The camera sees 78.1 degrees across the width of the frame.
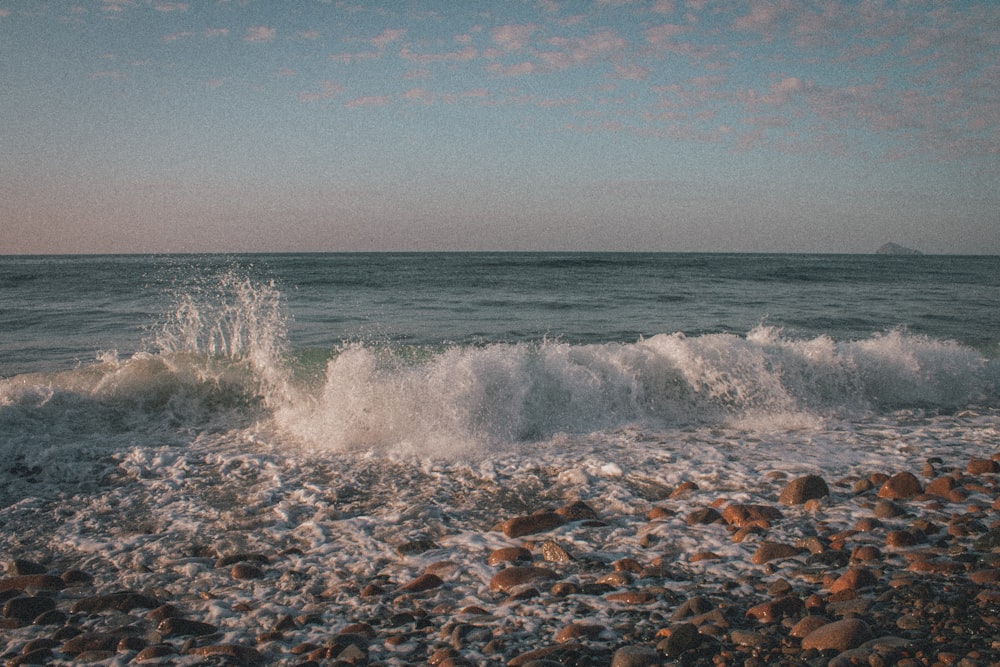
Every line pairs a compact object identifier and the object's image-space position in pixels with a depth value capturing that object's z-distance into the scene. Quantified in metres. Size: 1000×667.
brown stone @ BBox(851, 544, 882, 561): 3.43
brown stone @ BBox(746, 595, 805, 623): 2.85
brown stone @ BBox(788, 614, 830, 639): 2.68
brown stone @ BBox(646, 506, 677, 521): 4.19
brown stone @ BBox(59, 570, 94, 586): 3.53
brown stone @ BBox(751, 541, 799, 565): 3.49
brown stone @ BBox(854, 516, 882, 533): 3.83
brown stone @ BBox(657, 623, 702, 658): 2.59
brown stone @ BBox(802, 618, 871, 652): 2.55
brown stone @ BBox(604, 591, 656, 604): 3.08
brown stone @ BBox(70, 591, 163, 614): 3.20
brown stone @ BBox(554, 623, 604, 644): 2.76
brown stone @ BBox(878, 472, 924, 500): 4.38
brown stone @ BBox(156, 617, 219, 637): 2.93
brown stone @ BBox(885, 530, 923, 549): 3.57
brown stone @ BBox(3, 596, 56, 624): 3.12
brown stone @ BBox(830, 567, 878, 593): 3.09
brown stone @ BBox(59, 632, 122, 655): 2.81
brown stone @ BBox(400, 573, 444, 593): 3.32
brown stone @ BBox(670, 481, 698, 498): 4.64
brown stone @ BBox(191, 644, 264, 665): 2.71
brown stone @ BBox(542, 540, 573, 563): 3.61
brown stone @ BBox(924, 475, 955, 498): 4.39
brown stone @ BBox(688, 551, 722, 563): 3.54
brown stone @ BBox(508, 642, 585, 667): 2.58
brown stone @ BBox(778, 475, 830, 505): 4.36
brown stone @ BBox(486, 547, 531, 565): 3.63
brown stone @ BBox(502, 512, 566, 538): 4.00
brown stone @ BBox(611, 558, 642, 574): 3.43
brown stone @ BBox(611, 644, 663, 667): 2.53
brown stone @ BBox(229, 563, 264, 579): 3.54
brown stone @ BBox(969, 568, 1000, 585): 3.07
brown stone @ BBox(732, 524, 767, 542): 3.77
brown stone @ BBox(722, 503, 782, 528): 4.00
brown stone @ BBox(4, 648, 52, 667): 2.72
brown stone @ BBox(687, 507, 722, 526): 4.06
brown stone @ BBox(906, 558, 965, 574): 3.22
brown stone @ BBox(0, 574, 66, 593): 3.43
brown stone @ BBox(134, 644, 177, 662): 2.72
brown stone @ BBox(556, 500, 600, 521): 4.23
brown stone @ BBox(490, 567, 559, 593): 3.30
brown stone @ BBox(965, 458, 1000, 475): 4.84
